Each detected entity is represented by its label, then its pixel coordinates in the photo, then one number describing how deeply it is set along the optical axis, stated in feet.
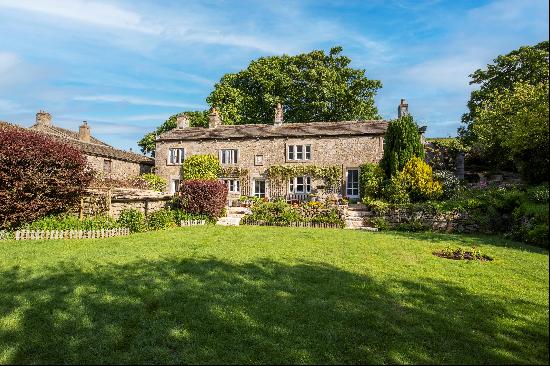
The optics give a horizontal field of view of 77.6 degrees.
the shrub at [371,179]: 77.10
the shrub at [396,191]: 65.57
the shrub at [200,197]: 60.95
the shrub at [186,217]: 58.23
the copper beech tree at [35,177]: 45.62
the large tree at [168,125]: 140.77
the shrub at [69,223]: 46.44
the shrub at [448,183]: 66.59
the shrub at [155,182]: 99.75
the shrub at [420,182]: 65.16
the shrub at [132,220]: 50.83
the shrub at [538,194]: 41.92
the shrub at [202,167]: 100.27
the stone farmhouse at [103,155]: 102.53
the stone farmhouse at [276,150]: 92.27
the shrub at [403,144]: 73.46
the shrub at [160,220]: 53.93
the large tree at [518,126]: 36.68
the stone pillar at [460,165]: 89.35
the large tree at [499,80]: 89.56
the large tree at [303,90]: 127.65
